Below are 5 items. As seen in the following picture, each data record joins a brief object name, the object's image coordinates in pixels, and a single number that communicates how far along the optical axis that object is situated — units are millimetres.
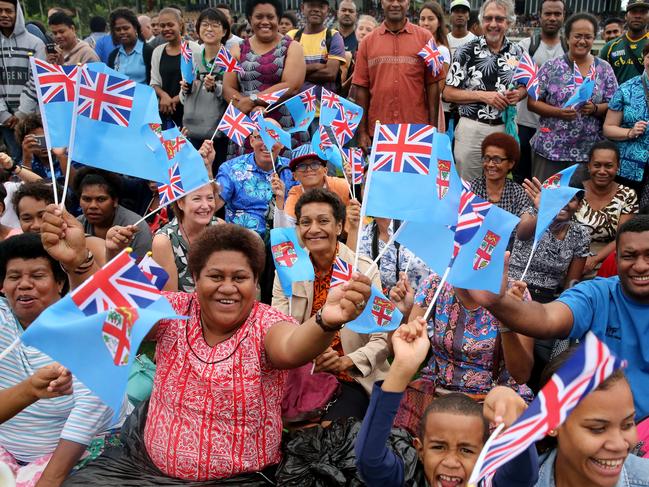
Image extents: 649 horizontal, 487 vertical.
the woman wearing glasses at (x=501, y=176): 5301
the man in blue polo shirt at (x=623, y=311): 3010
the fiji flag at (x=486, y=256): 2775
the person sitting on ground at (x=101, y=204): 4859
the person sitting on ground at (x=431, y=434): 2186
